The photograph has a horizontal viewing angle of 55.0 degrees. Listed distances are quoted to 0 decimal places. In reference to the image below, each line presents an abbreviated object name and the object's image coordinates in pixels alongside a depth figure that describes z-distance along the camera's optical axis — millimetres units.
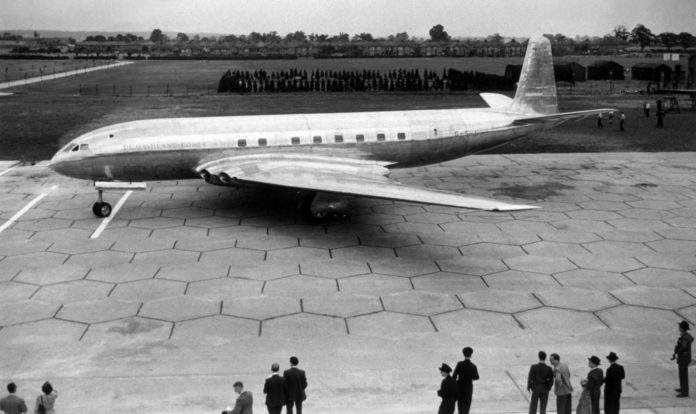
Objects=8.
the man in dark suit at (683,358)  11789
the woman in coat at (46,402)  10039
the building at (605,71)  89125
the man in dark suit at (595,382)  10758
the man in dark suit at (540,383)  10891
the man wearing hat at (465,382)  10852
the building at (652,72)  78500
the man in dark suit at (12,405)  9977
